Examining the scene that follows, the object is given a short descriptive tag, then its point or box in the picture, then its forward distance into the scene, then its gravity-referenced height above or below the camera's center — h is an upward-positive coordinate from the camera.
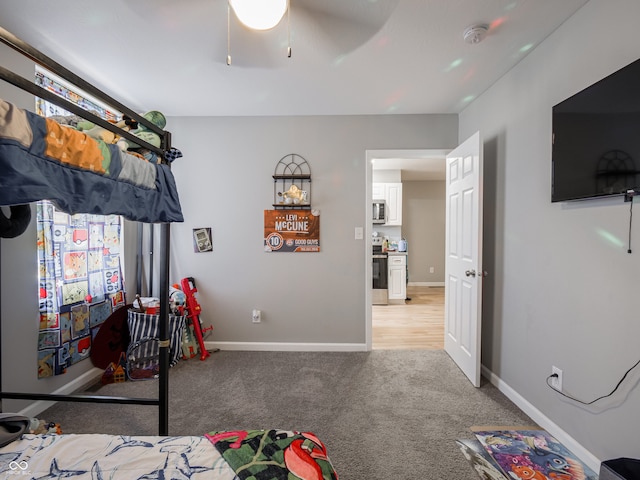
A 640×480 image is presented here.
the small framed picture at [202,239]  3.09 -0.07
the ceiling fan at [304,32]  1.55 +1.18
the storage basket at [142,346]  2.52 -0.99
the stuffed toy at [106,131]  1.33 +0.46
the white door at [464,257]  2.30 -0.21
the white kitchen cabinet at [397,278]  5.13 -0.79
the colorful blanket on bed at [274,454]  0.87 -0.71
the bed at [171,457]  0.87 -0.71
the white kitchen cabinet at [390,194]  5.53 +0.71
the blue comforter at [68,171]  0.81 +0.21
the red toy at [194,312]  2.88 -0.78
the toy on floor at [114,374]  2.47 -1.19
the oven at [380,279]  5.02 -0.79
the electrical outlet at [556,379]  1.73 -0.87
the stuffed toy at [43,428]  1.48 -1.08
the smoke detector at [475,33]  1.70 +1.17
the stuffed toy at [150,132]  1.57 +0.54
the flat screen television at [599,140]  1.30 +0.46
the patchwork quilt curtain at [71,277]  2.03 -0.35
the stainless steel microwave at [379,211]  5.46 +0.39
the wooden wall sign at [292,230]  3.05 +0.02
